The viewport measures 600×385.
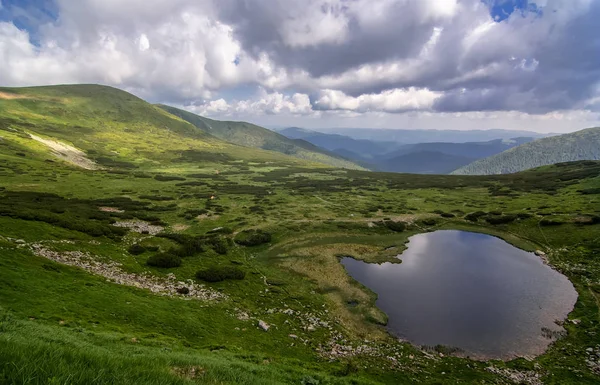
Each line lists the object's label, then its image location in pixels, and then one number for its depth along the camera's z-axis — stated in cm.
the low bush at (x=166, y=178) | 15806
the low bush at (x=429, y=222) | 8716
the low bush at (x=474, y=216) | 8899
